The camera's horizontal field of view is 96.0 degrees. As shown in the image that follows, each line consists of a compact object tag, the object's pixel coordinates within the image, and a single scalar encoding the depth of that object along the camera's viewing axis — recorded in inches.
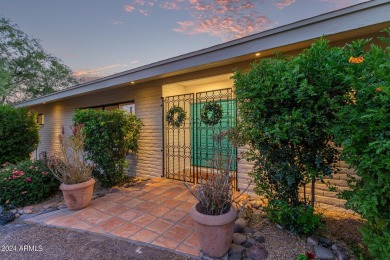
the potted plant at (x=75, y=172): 125.2
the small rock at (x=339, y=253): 70.4
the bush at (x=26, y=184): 140.5
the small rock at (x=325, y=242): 78.8
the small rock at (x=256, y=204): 119.3
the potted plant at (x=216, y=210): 73.4
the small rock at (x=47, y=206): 138.9
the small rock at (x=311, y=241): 78.9
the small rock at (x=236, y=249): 77.2
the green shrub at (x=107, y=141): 163.6
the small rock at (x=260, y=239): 83.7
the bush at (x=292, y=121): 73.1
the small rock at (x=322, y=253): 71.3
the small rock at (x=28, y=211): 128.9
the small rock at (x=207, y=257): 75.2
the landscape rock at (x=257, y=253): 74.7
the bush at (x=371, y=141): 51.1
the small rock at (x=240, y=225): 92.2
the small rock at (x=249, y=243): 81.8
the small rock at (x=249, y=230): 90.3
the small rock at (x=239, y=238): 83.7
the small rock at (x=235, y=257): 75.0
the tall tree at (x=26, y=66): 478.3
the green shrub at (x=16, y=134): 232.1
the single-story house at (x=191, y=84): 92.8
